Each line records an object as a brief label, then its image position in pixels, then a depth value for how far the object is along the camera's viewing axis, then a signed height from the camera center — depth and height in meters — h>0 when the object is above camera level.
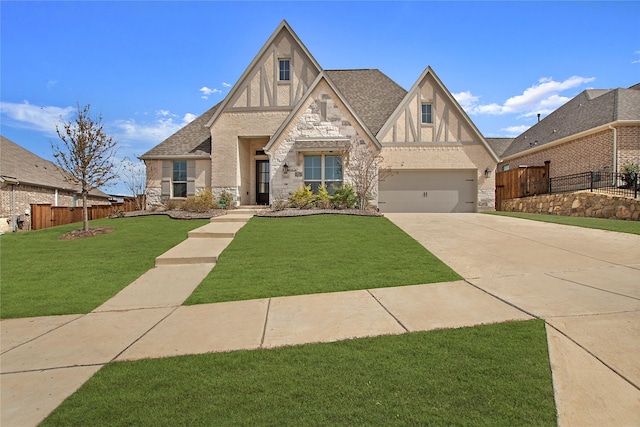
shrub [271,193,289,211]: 13.98 +0.00
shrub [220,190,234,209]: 16.09 +0.20
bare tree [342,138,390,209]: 14.57 +1.68
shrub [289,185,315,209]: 13.97 +0.18
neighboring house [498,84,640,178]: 16.11 +3.85
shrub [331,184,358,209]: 14.12 +0.22
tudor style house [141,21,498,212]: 16.80 +3.11
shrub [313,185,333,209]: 13.82 +0.13
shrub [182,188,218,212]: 14.45 -0.01
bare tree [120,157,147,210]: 17.14 +0.42
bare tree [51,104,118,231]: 10.66 +1.73
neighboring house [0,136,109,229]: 18.02 +1.12
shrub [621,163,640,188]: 14.68 +1.45
